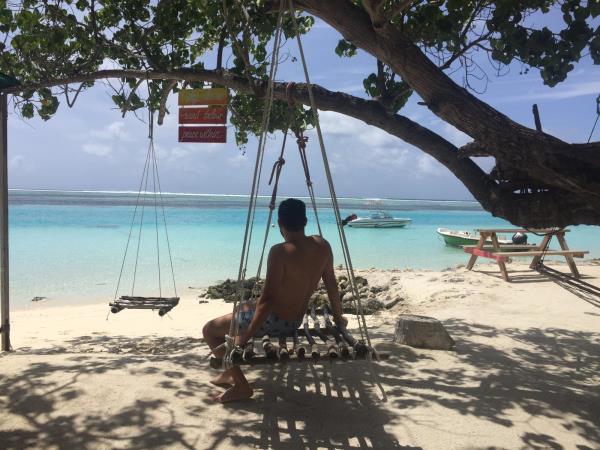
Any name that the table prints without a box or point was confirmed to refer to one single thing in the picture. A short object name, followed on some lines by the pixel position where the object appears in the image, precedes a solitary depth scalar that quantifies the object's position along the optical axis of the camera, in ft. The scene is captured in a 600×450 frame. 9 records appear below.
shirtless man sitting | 10.31
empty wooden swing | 17.76
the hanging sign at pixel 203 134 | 16.19
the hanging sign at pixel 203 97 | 15.61
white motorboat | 101.81
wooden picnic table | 30.35
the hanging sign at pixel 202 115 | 15.92
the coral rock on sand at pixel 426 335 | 15.81
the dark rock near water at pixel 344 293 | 27.89
